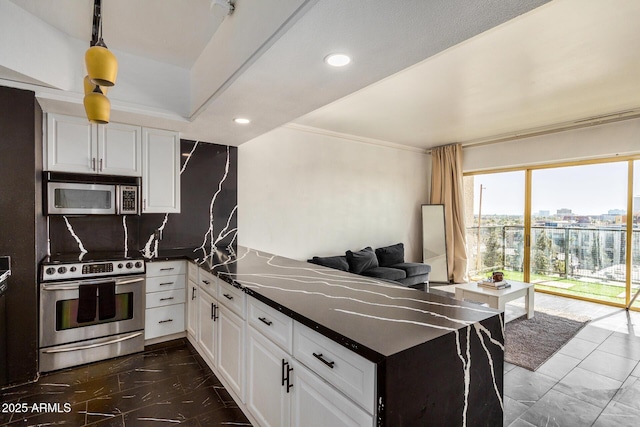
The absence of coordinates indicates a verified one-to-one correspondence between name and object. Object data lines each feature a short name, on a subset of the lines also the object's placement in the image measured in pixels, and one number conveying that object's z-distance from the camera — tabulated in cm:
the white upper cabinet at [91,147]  277
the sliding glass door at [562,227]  462
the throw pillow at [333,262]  443
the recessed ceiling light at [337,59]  173
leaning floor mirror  608
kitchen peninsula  107
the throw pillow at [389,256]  536
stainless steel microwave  280
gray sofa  460
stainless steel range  258
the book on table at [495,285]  388
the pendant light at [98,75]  131
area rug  297
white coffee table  365
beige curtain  601
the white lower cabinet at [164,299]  305
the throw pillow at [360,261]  473
